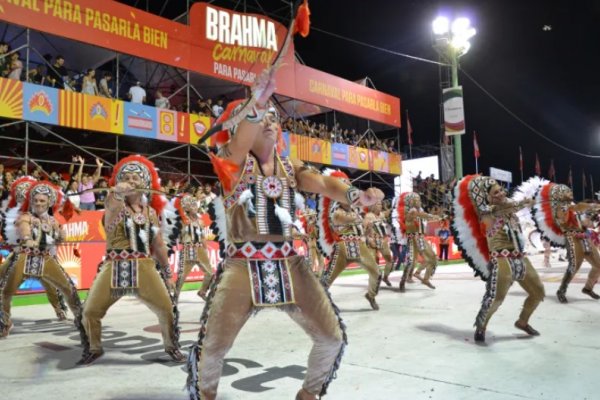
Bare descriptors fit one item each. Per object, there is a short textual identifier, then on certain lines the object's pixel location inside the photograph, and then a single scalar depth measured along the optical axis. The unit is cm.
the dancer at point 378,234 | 1151
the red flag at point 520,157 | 3647
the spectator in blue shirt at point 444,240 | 2120
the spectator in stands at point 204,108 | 1739
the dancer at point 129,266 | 475
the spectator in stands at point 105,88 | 1455
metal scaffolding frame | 1489
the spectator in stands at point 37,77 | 1335
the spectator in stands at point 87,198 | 1231
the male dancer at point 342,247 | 825
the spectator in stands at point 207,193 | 1363
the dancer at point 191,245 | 950
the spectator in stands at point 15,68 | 1258
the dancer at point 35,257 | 636
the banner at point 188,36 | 1362
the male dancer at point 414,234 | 1109
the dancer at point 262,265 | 289
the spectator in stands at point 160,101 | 1572
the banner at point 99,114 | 1252
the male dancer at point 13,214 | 669
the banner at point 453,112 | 2103
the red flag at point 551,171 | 3992
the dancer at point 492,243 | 562
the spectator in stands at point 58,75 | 1365
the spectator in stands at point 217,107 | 1666
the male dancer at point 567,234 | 836
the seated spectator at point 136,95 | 1514
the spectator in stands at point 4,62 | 1236
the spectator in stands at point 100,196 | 1288
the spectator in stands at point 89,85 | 1412
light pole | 2170
